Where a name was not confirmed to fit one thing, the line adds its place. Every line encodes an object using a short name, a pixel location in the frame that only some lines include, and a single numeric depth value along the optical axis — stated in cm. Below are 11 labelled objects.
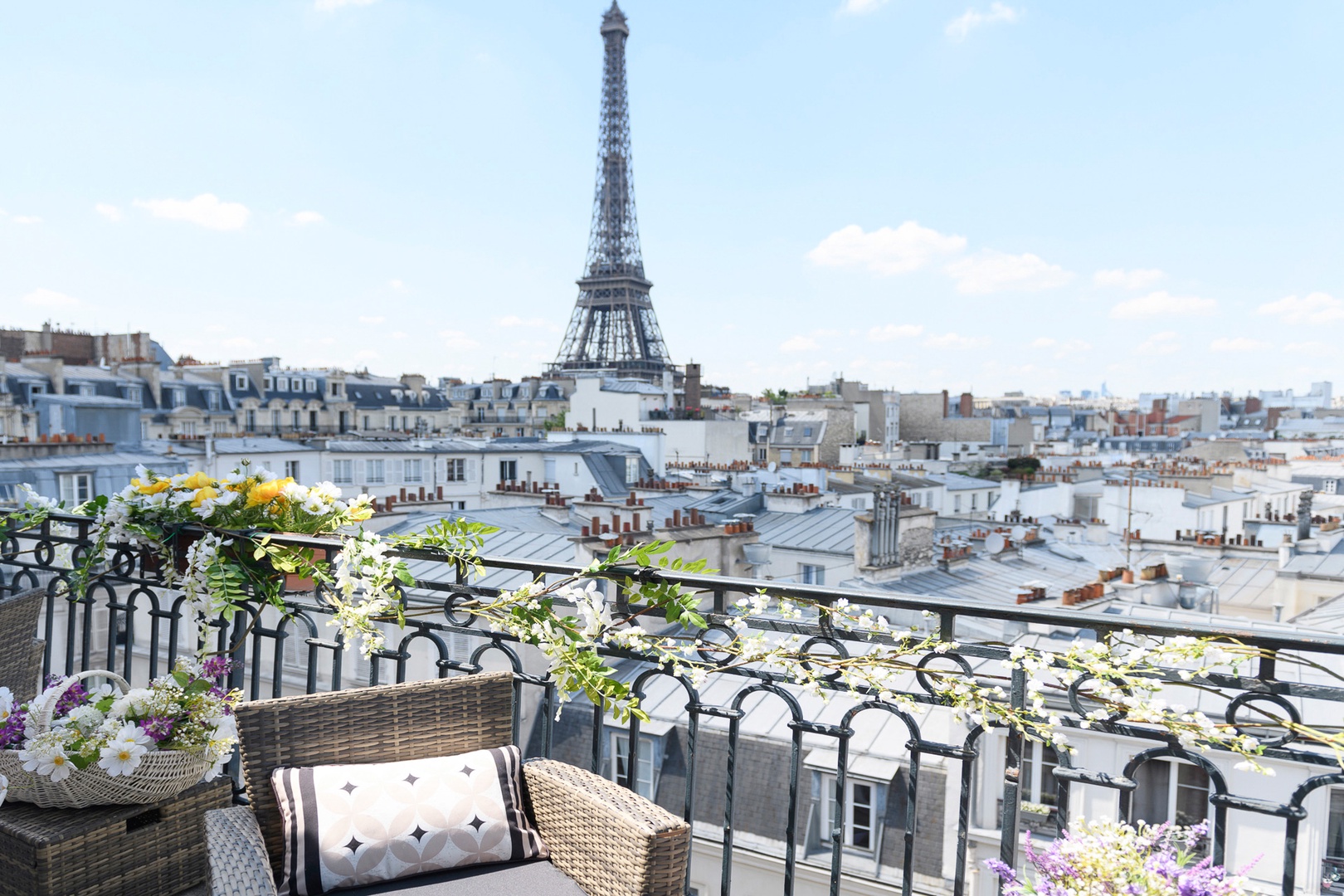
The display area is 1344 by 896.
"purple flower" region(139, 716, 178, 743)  212
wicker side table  199
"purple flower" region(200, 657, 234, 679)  225
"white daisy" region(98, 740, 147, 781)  202
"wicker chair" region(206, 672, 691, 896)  180
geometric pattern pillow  195
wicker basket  206
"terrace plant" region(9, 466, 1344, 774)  177
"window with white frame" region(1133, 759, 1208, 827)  609
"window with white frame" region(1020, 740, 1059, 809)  655
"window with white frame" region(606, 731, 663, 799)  789
